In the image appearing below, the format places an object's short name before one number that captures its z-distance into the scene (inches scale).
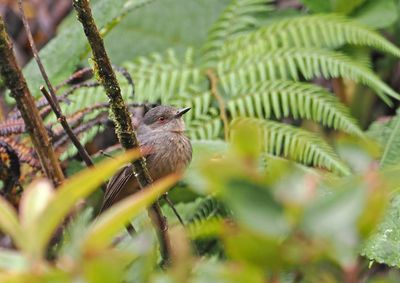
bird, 256.2
